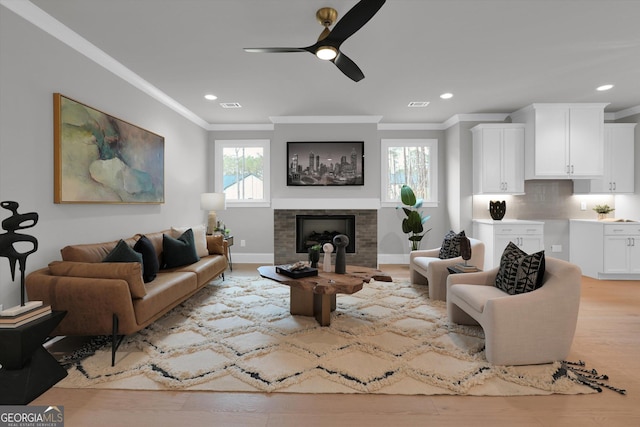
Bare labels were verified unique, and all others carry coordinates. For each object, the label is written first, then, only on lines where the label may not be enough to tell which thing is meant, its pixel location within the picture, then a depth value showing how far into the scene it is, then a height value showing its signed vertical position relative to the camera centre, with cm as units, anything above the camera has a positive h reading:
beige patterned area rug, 207 -113
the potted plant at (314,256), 338 -48
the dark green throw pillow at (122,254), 272 -37
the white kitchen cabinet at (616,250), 486 -61
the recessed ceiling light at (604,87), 427 +170
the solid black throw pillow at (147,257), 316 -46
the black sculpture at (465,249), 330 -40
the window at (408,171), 624 +81
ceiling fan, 203 +130
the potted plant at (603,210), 532 +2
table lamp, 530 +15
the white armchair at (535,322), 228 -81
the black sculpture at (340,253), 329 -44
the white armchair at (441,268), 380 -70
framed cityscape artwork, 575 +89
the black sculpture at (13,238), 193 -16
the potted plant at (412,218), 570 -12
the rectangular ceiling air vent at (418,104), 491 +171
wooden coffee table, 284 -68
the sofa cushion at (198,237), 435 -36
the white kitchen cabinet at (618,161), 525 +84
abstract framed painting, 275 +57
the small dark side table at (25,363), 184 -94
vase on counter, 534 +4
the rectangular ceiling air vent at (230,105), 492 +171
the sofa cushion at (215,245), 466 -49
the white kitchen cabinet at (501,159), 526 +88
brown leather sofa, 229 -61
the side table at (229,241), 525 -49
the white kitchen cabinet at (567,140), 498 +113
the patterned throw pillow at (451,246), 405 -46
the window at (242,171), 629 +83
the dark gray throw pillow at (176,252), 374 -49
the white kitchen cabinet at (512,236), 498 -40
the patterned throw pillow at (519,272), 247 -50
